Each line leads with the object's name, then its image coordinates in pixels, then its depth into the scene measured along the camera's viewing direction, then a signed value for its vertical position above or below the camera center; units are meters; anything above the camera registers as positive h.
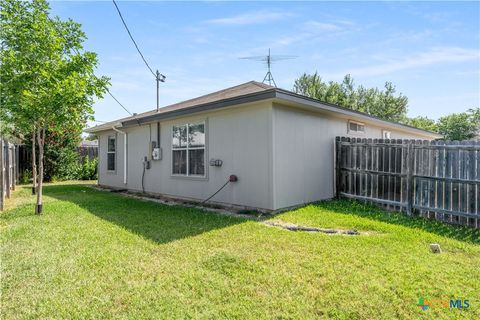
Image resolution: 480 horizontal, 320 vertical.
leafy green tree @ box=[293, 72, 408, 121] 26.39 +5.87
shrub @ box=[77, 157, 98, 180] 14.94 -0.61
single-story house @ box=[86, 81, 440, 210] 5.96 +0.31
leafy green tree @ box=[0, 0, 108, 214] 5.55 +1.87
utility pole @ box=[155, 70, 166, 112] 12.48 +3.61
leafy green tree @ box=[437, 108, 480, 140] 27.31 +3.38
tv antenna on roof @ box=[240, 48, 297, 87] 12.49 +4.47
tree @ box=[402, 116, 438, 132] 28.27 +3.78
